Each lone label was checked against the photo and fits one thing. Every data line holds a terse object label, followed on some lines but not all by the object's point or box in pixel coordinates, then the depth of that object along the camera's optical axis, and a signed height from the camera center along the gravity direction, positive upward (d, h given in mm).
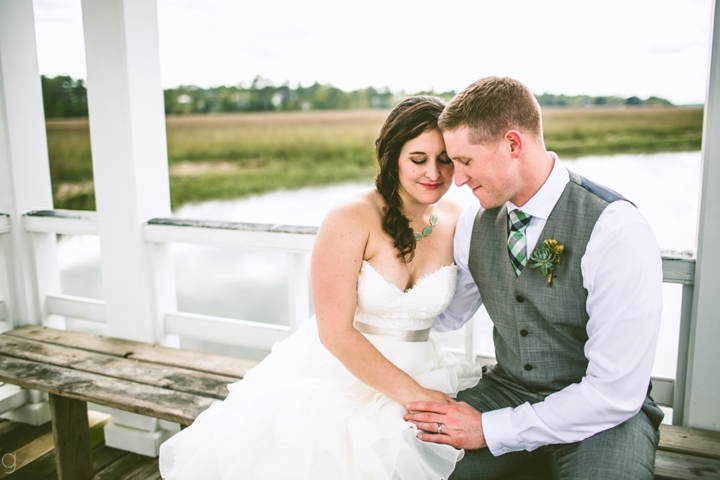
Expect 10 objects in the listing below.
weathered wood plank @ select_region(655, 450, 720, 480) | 1620 -1069
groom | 1445 -489
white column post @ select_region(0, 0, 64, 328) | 2994 -75
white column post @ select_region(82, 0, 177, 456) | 2602 -101
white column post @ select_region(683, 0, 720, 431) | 1745 -528
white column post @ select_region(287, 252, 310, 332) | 2537 -693
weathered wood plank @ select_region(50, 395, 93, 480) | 2412 -1385
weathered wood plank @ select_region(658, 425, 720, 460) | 1763 -1078
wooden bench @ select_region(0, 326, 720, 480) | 2080 -1062
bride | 1496 -776
